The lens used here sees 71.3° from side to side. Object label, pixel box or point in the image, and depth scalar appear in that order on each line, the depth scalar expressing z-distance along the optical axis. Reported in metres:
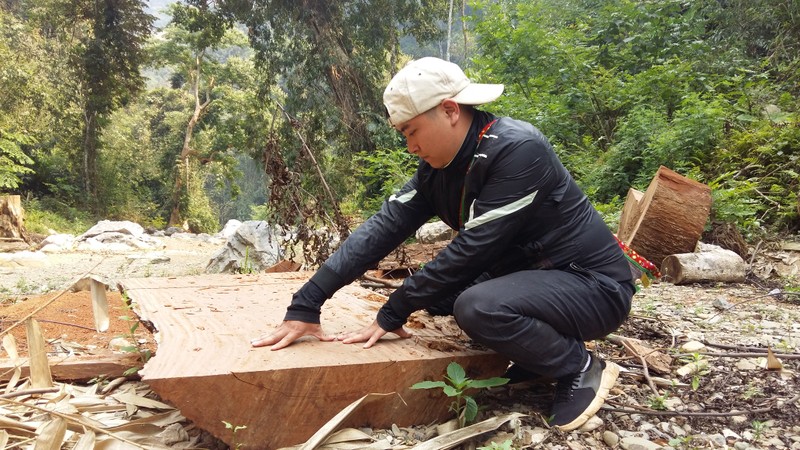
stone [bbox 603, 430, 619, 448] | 1.84
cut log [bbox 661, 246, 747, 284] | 4.86
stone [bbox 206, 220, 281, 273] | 6.42
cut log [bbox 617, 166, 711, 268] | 4.99
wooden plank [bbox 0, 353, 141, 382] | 2.20
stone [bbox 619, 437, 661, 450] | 1.79
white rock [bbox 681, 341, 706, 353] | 2.75
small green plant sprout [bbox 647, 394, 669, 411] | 2.07
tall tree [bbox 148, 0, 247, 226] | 22.72
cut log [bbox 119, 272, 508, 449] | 1.63
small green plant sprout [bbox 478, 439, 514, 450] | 1.66
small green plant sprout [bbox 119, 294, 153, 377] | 2.20
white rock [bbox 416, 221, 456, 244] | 7.27
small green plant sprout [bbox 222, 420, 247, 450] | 1.60
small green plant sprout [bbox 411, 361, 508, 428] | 1.82
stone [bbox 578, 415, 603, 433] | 1.91
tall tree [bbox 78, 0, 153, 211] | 17.61
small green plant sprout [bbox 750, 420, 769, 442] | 1.86
